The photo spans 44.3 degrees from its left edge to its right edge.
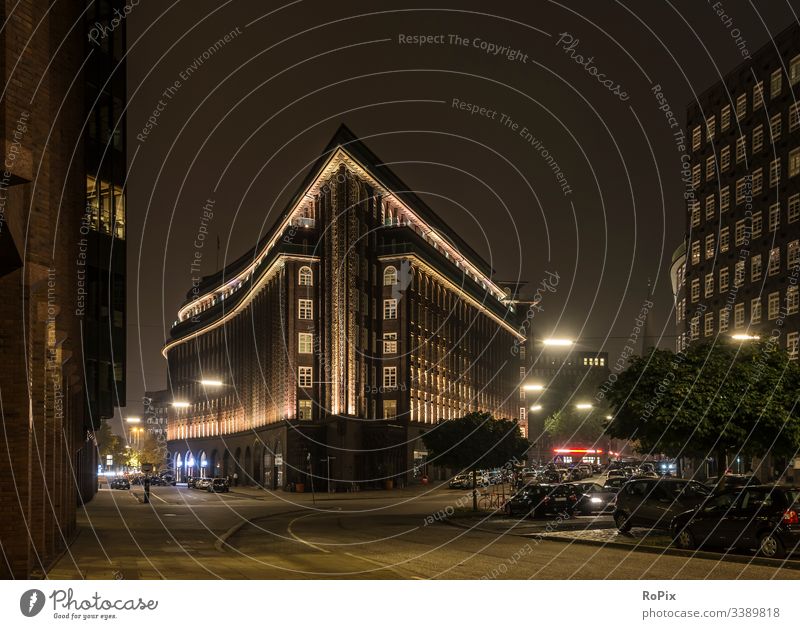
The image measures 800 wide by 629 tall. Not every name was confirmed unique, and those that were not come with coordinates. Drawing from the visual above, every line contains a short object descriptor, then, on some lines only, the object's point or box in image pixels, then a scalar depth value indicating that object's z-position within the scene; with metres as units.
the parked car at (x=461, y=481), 100.11
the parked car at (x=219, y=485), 100.12
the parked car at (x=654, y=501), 37.47
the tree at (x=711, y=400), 36.72
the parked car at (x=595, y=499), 53.66
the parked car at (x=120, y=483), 118.12
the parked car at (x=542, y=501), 51.53
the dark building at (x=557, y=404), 181.61
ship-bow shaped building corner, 104.69
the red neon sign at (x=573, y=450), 176.12
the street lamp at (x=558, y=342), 41.00
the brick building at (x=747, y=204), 88.56
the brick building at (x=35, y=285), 16.98
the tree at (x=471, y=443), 64.31
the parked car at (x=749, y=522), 26.88
